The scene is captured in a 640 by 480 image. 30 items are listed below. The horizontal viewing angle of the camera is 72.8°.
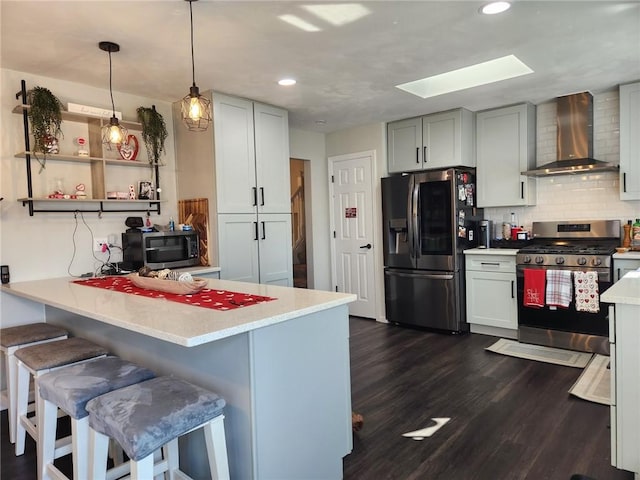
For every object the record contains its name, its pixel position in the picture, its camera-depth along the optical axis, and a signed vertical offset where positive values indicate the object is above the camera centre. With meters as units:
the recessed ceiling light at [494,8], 2.34 +1.16
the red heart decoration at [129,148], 3.65 +0.70
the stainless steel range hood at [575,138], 4.03 +0.74
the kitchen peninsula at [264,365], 1.66 -0.60
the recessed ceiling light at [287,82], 3.47 +1.17
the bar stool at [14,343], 2.48 -0.63
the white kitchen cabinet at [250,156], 3.74 +0.65
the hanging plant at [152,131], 3.70 +0.86
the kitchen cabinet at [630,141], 3.75 +0.64
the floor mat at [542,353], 3.60 -1.19
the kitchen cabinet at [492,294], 4.24 -0.75
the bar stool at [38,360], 2.14 -0.64
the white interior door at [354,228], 5.30 -0.06
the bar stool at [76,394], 1.71 -0.65
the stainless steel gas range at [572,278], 3.68 -0.53
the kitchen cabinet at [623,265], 3.55 -0.42
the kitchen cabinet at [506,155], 4.39 +0.66
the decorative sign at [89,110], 3.24 +0.93
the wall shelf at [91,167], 3.13 +0.52
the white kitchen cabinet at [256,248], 3.79 -0.20
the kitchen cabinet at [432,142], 4.54 +0.88
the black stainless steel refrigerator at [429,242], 4.48 -0.23
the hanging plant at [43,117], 3.04 +0.83
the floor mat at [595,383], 2.91 -1.21
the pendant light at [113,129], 2.71 +0.67
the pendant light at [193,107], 2.33 +0.66
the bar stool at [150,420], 1.41 -0.65
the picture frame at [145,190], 3.76 +0.35
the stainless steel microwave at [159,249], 3.43 -0.16
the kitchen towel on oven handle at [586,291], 3.64 -0.64
